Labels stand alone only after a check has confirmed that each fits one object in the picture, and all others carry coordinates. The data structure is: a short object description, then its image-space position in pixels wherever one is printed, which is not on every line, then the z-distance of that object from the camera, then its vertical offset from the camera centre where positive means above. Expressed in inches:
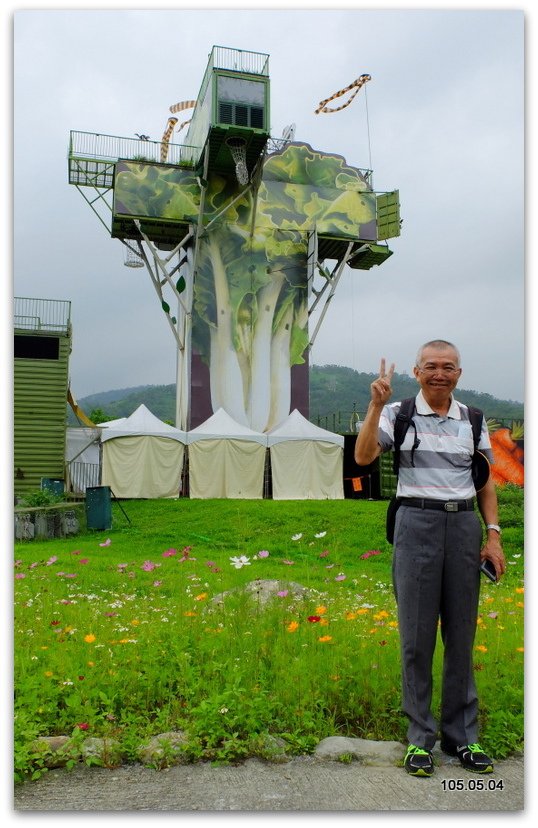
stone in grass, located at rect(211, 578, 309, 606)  161.6 -40.1
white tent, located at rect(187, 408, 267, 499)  621.9 -32.3
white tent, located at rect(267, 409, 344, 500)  648.4 -32.9
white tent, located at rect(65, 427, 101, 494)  605.8 -31.0
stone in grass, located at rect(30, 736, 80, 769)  98.7 -46.3
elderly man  103.0 -18.4
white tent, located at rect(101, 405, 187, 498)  598.2 -27.0
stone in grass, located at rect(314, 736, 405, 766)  101.0 -46.9
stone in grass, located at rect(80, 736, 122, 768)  98.7 -46.1
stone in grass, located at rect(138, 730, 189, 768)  98.9 -46.2
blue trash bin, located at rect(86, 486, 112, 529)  408.2 -48.7
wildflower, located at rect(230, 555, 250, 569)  137.1 -26.7
